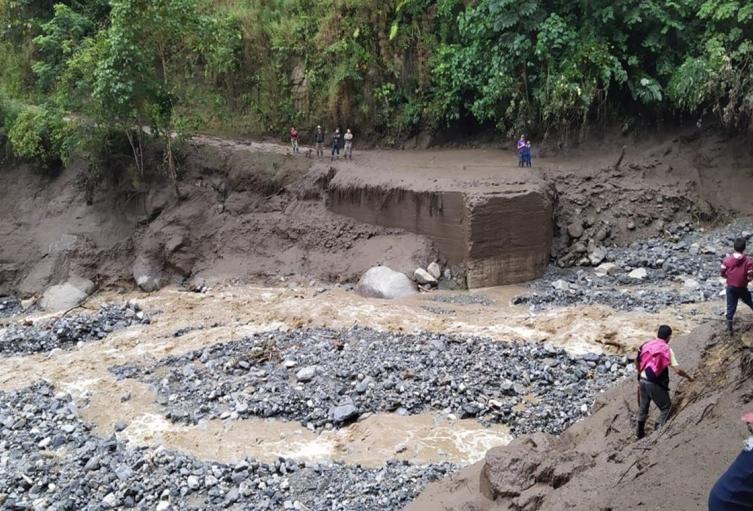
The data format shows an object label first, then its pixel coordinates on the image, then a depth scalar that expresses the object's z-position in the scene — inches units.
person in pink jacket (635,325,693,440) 242.5
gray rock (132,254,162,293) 738.2
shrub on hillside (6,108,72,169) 763.4
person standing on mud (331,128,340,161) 818.8
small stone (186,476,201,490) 325.4
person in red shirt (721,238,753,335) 331.6
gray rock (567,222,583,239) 682.2
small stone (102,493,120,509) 315.0
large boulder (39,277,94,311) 703.7
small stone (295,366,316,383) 432.8
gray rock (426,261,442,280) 660.7
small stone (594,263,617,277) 634.2
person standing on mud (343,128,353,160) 812.6
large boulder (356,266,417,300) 636.7
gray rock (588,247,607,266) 657.0
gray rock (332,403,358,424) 386.9
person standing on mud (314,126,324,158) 820.1
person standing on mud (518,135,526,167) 714.8
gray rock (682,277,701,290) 561.6
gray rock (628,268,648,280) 608.4
